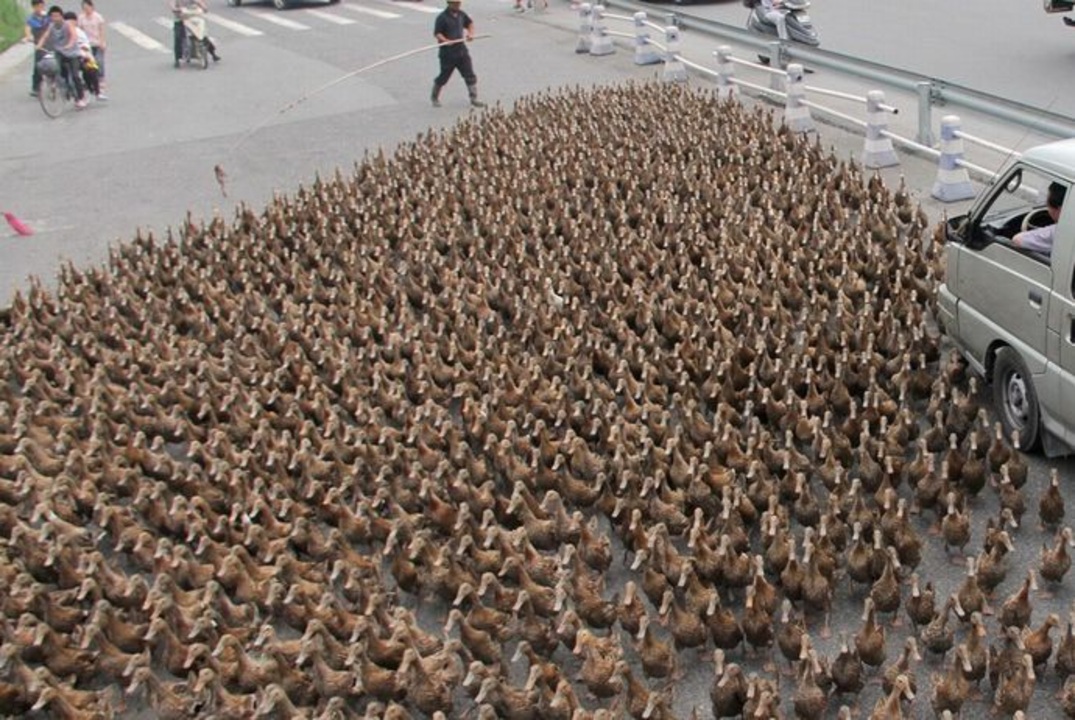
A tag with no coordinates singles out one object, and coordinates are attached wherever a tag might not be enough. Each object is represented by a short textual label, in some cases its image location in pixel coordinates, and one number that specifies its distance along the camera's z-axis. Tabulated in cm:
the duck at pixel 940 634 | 585
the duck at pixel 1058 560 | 610
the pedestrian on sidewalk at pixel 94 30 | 2205
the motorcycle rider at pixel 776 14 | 1905
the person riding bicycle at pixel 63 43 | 2033
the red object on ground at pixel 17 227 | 1438
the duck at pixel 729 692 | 549
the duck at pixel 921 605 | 592
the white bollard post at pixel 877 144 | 1322
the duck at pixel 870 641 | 571
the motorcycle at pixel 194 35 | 2381
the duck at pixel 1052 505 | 661
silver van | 700
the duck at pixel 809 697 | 547
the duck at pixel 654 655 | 583
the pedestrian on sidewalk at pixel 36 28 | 2095
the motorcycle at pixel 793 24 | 1920
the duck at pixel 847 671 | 557
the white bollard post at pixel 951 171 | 1201
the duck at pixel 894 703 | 518
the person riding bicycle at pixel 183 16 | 2330
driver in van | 741
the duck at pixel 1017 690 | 531
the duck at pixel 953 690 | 534
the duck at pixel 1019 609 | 575
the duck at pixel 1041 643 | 557
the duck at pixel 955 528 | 653
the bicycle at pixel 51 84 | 2061
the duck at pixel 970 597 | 595
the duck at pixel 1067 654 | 548
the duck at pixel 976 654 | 546
